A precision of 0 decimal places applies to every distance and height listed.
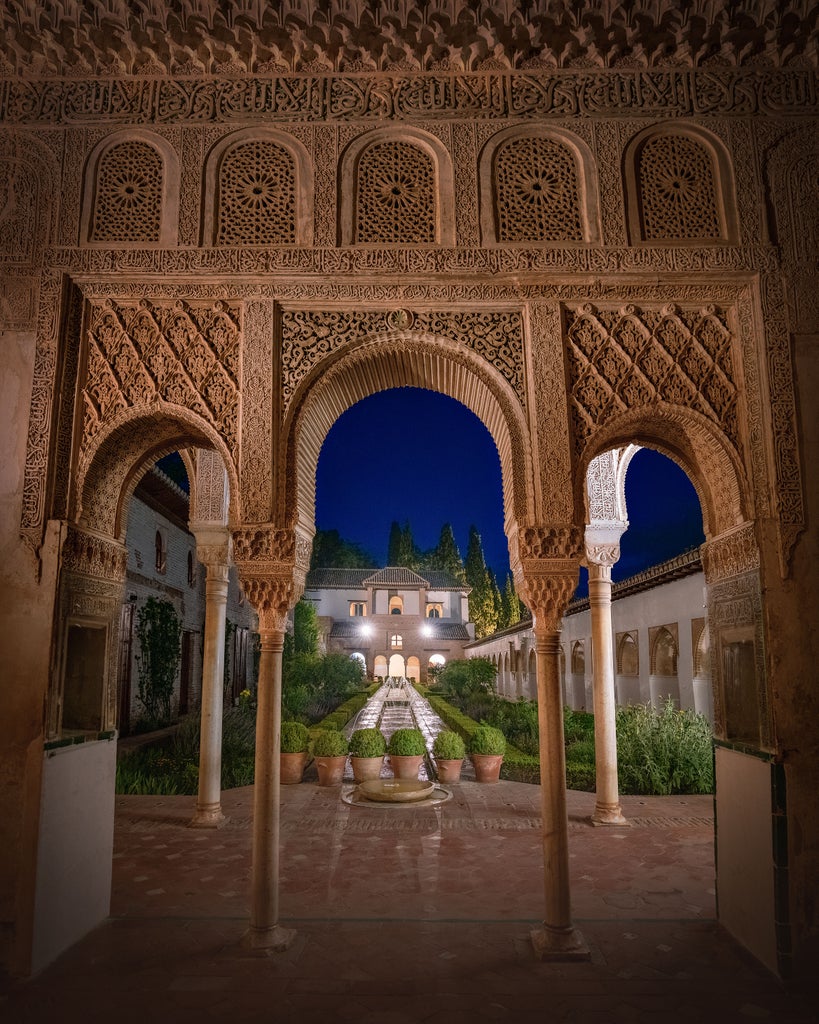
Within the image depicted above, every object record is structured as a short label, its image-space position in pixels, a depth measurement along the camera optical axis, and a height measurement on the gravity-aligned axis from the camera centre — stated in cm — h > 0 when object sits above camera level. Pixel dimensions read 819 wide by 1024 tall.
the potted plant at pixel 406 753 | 1090 -151
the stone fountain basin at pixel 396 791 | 930 -178
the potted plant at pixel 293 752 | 1082 -147
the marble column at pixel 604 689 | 835 -45
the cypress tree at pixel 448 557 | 7169 +940
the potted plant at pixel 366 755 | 1066 -150
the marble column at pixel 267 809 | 495 -109
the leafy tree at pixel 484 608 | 4828 +284
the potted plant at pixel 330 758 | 1071 -155
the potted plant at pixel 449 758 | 1095 -158
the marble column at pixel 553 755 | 486 -72
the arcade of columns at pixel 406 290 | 521 +272
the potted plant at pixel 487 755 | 1089 -154
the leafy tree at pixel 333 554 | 6225 +933
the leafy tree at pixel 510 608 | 4769 +281
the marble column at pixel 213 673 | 833 -25
